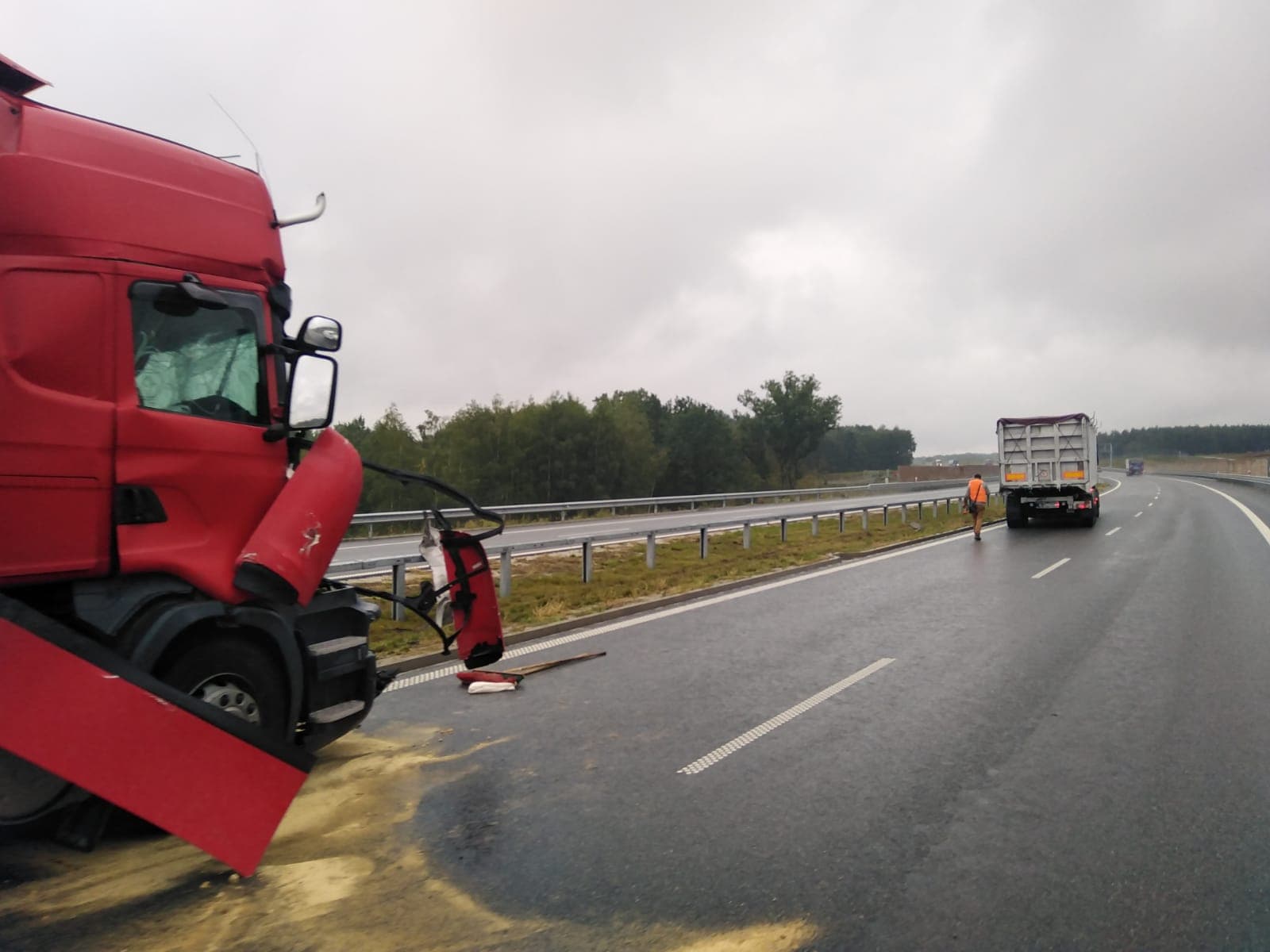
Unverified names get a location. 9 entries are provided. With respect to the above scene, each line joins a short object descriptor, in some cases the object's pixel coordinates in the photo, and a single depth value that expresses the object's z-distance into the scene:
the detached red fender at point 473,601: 5.64
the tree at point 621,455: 62.53
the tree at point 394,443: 57.09
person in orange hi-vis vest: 20.69
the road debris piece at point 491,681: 6.64
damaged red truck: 3.48
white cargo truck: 23.69
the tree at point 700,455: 80.69
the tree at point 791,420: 95.62
